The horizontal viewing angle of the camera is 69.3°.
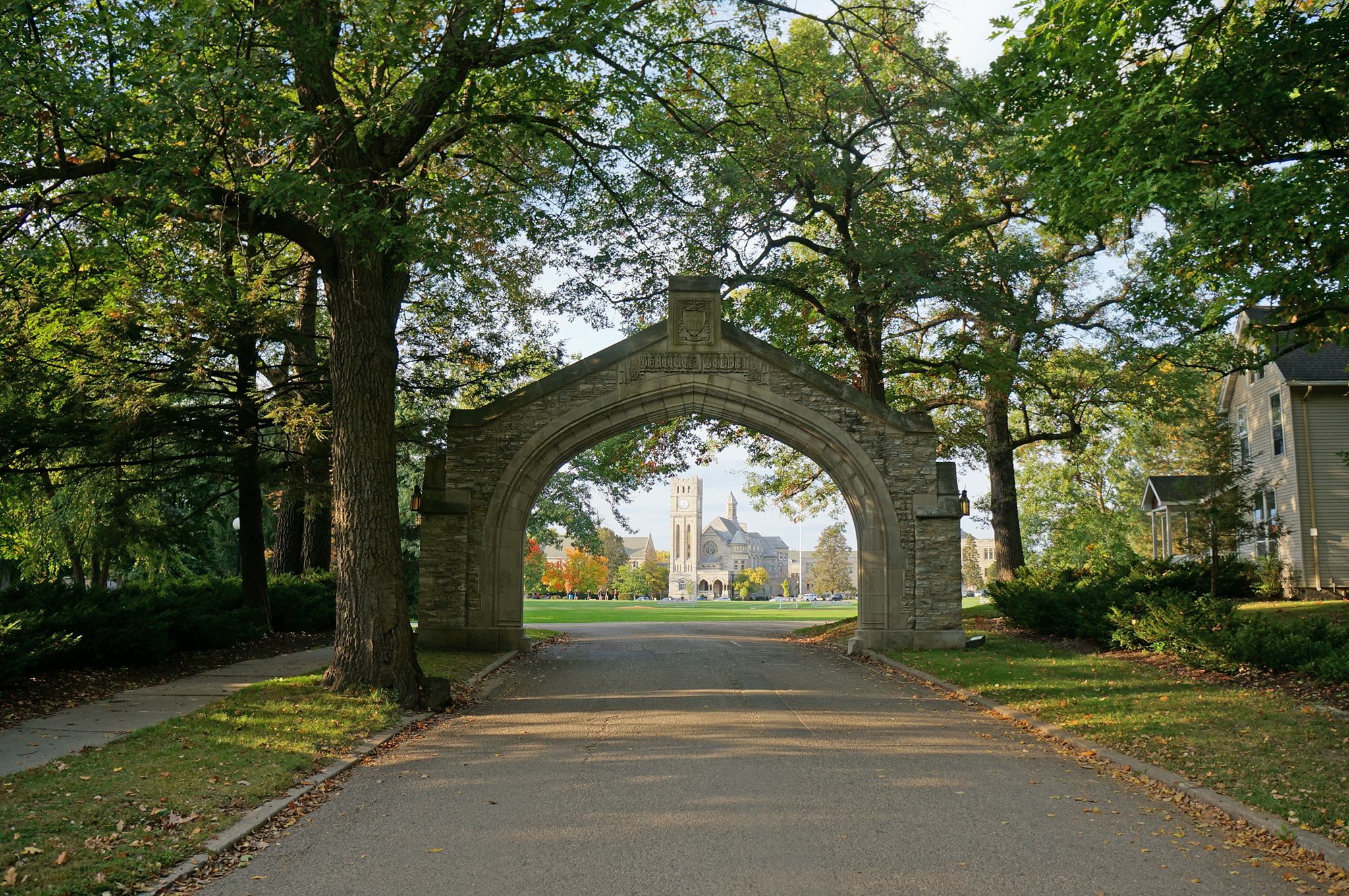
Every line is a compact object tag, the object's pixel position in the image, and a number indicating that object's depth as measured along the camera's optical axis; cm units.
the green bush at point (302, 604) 1933
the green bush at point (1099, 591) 1719
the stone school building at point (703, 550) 12638
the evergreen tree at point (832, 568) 10469
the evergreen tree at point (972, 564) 10886
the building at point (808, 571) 13021
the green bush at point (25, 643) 995
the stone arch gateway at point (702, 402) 1772
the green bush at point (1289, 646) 1148
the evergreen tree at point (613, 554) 10069
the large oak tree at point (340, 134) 898
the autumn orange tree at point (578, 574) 8862
